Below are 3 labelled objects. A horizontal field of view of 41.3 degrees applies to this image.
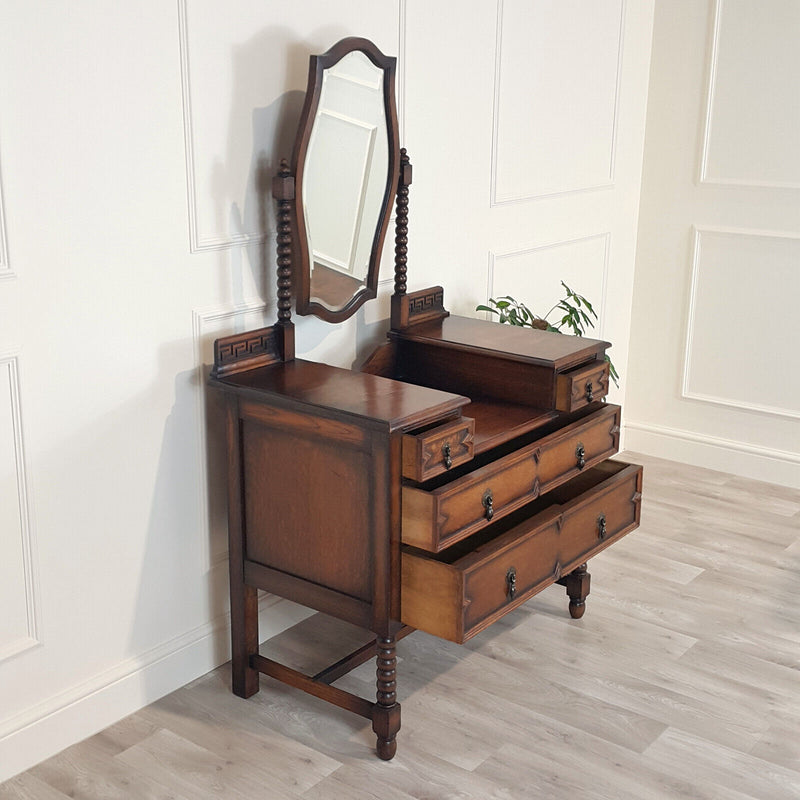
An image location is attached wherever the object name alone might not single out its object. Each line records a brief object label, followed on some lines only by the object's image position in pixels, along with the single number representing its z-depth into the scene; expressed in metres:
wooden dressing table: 2.10
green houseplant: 3.04
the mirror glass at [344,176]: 2.33
